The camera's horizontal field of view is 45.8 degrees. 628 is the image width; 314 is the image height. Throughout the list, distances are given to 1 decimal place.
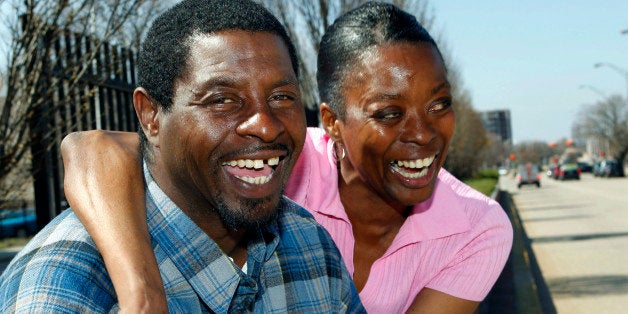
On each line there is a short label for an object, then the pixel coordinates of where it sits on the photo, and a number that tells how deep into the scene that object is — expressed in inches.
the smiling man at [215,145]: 69.9
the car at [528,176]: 1902.1
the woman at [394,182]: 101.0
